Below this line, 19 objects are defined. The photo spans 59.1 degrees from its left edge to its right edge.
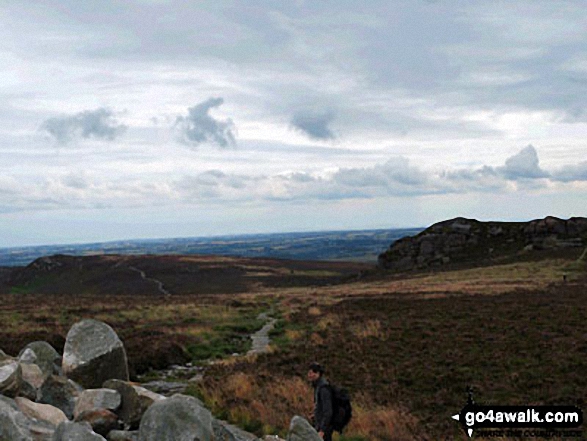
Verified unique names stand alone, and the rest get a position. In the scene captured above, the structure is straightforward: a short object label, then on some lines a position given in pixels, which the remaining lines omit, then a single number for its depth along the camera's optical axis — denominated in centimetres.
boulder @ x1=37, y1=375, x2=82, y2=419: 1256
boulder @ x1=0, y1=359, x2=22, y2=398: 1101
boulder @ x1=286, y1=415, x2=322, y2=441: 1010
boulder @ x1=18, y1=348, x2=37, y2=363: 1505
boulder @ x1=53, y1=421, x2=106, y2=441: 858
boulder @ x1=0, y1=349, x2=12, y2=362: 1531
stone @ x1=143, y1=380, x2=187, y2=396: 1850
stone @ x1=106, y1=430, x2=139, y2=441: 1042
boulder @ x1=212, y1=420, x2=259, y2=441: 1068
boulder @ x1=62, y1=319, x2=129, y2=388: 1499
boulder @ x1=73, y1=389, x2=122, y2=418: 1127
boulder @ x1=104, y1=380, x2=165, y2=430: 1156
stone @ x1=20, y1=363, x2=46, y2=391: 1295
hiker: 1020
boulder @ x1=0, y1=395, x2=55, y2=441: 832
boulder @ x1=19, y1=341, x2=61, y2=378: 1518
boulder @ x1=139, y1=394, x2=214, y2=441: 934
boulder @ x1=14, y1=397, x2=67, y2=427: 1088
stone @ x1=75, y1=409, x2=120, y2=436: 1092
